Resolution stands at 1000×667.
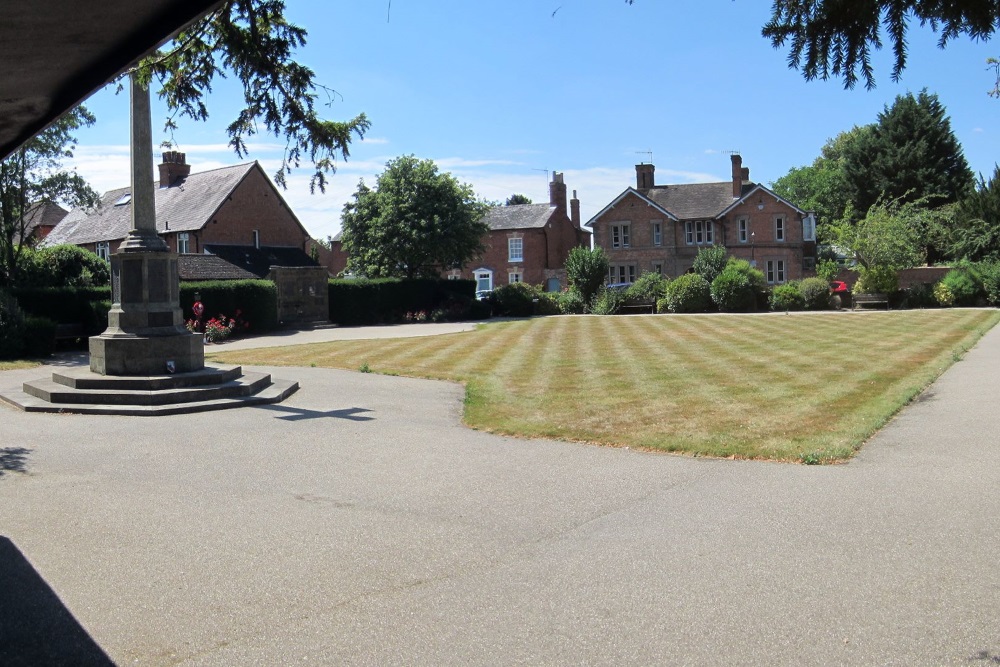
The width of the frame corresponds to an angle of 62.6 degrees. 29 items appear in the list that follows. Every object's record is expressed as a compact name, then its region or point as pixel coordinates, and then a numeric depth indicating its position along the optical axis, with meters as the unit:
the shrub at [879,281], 42.34
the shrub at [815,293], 41.47
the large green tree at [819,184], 75.52
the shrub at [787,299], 41.53
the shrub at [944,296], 40.66
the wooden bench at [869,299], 41.66
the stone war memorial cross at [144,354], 12.68
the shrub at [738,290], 41.91
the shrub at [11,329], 22.17
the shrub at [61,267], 30.72
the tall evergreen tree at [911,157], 54.62
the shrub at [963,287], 40.81
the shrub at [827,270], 43.31
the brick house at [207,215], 45.66
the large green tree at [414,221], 44.91
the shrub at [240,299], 31.22
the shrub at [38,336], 23.09
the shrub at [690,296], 42.81
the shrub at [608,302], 43.56
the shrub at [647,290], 44.91
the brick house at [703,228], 58.28
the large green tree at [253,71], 7.24
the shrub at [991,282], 40.28
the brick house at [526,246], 62.62
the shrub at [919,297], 41.53
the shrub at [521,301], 45.41
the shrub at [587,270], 45.66
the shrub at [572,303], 45.98
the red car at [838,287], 43.12
